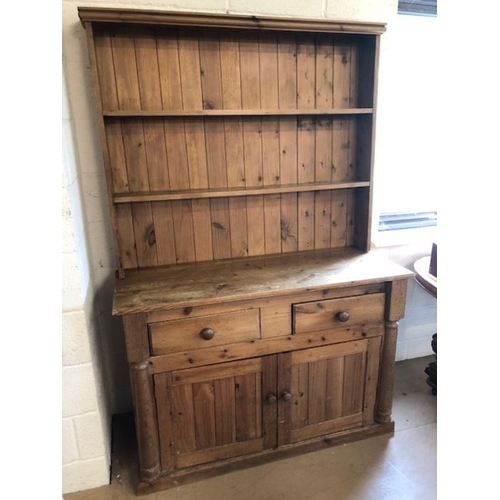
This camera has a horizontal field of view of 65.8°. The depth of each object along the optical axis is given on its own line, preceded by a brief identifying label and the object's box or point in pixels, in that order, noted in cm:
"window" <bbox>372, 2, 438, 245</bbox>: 212
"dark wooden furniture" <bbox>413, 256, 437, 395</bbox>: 202
